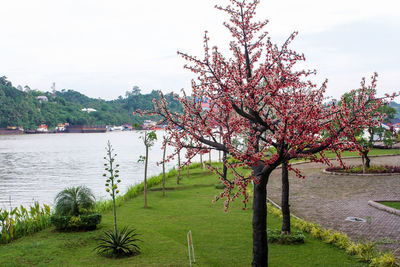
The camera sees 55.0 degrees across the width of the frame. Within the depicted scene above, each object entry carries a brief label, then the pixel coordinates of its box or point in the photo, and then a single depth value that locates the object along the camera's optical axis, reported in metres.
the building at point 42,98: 142.19
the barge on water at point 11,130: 126.69
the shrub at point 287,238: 12.01
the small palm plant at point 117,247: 10.68
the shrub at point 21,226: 12.84
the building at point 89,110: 149.75
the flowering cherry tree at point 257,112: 7.77
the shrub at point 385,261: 9.34
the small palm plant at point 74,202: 13.71
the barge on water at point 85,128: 148.62
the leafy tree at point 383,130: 28.49
